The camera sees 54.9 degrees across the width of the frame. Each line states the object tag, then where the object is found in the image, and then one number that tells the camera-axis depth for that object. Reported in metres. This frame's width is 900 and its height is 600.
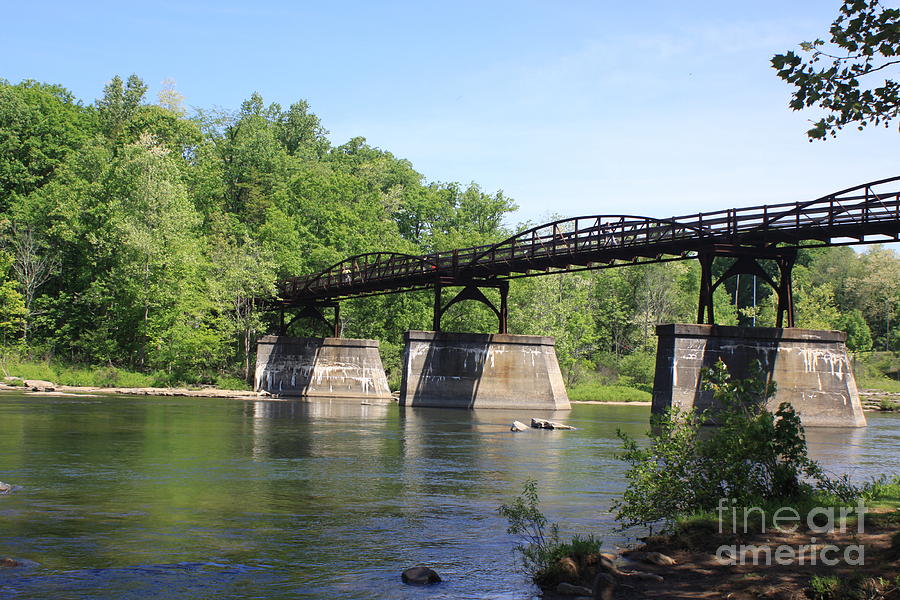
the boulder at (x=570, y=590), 9.73
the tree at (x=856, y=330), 91.12
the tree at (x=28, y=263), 58.38
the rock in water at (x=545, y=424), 35.65
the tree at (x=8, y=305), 54.28
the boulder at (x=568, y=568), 10.23
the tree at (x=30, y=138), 65.25
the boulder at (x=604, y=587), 9.44
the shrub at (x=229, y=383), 59.72
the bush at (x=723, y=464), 12.47
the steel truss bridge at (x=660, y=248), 34.38
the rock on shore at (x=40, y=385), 48.72
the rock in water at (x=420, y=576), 10.44
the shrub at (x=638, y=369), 76.75
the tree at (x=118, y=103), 79.62
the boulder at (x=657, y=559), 10.71
